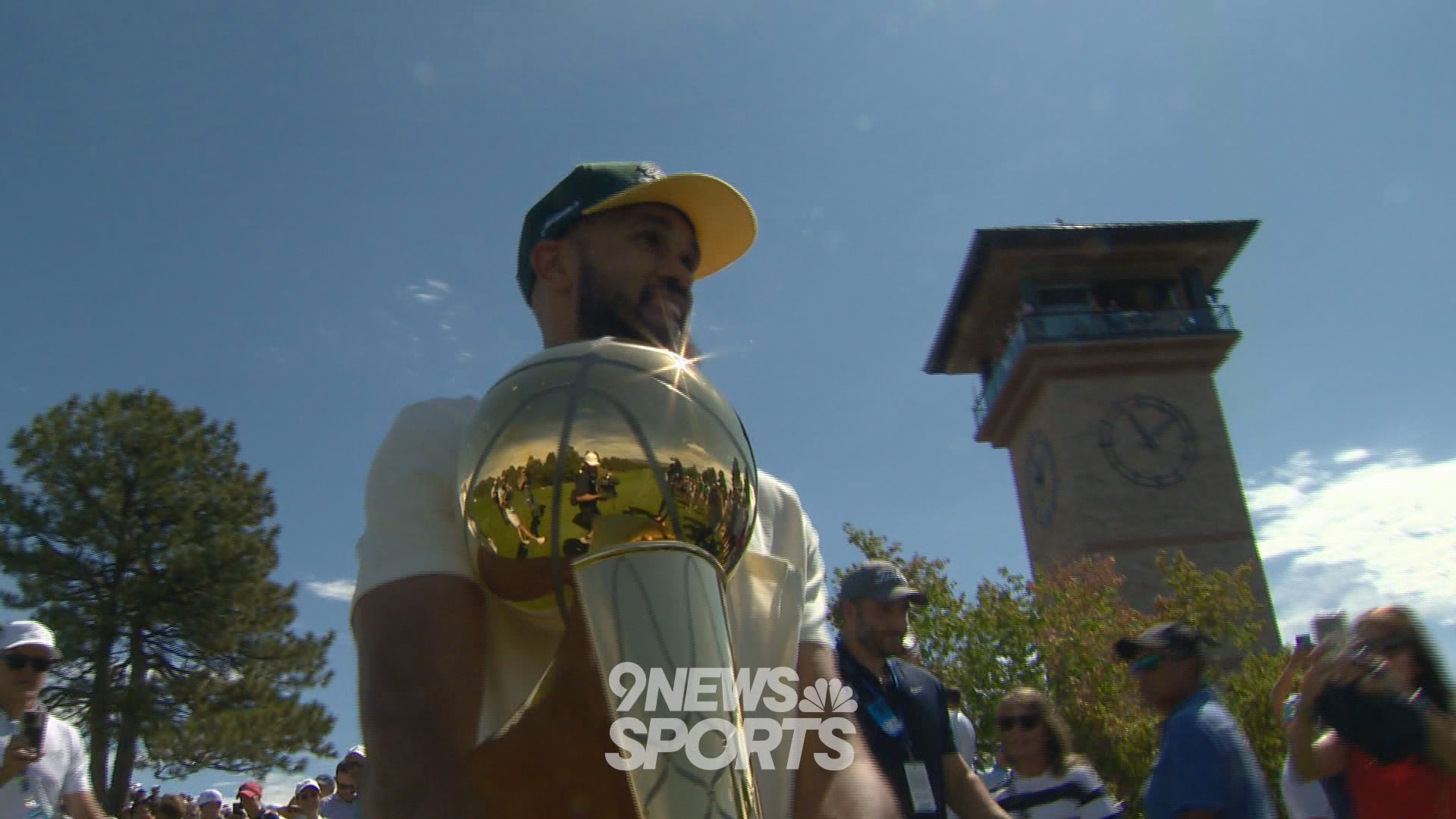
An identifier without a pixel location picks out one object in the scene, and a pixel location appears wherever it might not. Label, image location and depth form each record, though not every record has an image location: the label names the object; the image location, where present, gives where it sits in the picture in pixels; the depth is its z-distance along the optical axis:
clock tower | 23.69
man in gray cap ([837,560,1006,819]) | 3.42
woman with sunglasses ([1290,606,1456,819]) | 2.78
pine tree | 19.56
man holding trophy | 0.66
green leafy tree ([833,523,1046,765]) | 17.31
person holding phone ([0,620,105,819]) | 3.46
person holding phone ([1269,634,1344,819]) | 3.74
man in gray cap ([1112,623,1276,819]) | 3.08
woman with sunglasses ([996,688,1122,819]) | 4.11
